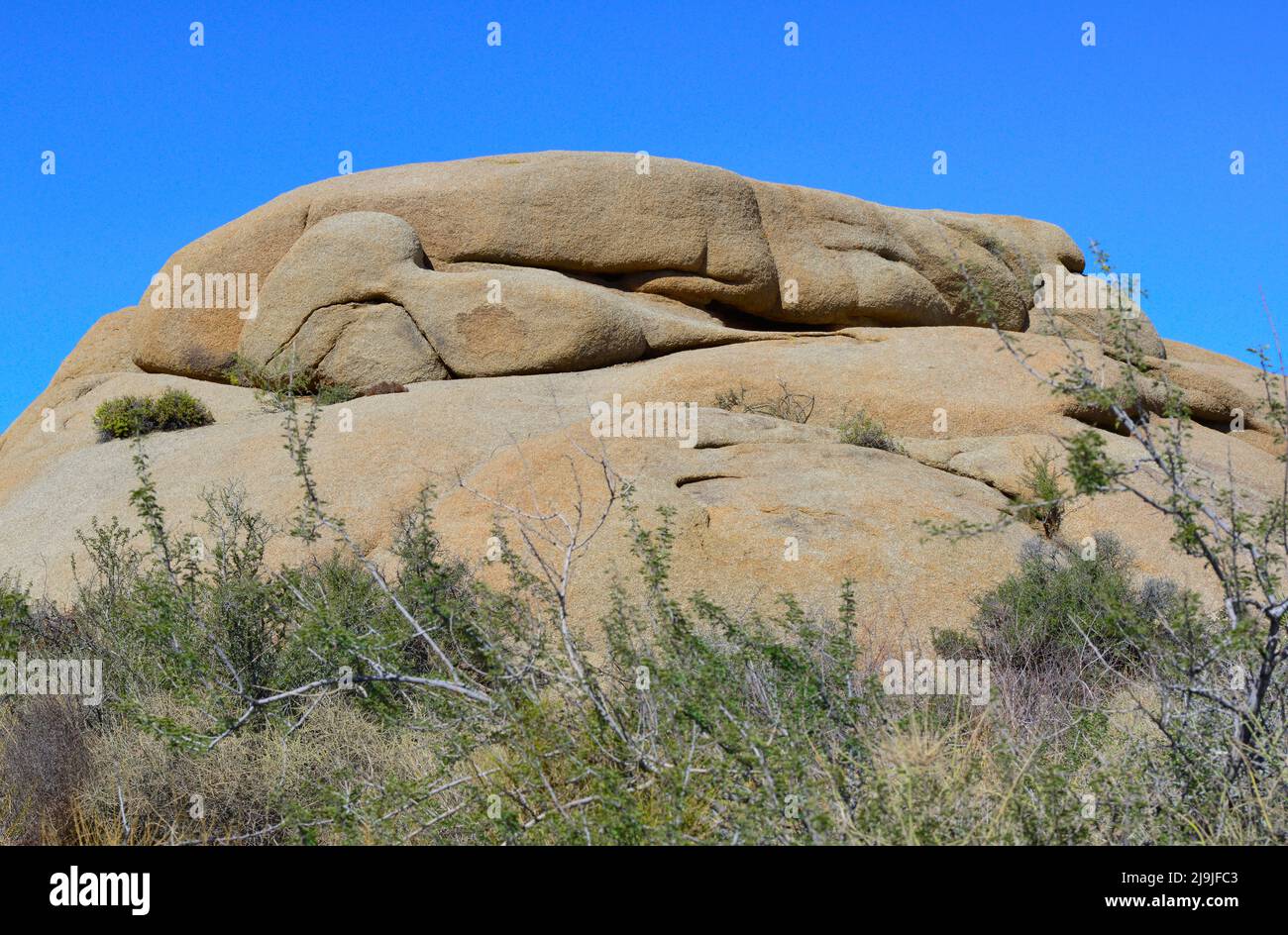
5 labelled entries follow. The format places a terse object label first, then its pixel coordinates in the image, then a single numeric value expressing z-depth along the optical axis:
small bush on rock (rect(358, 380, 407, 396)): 17.06
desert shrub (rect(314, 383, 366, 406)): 17.52
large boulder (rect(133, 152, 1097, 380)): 19.62
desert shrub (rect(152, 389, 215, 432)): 17.08
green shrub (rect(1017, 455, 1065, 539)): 11.92
